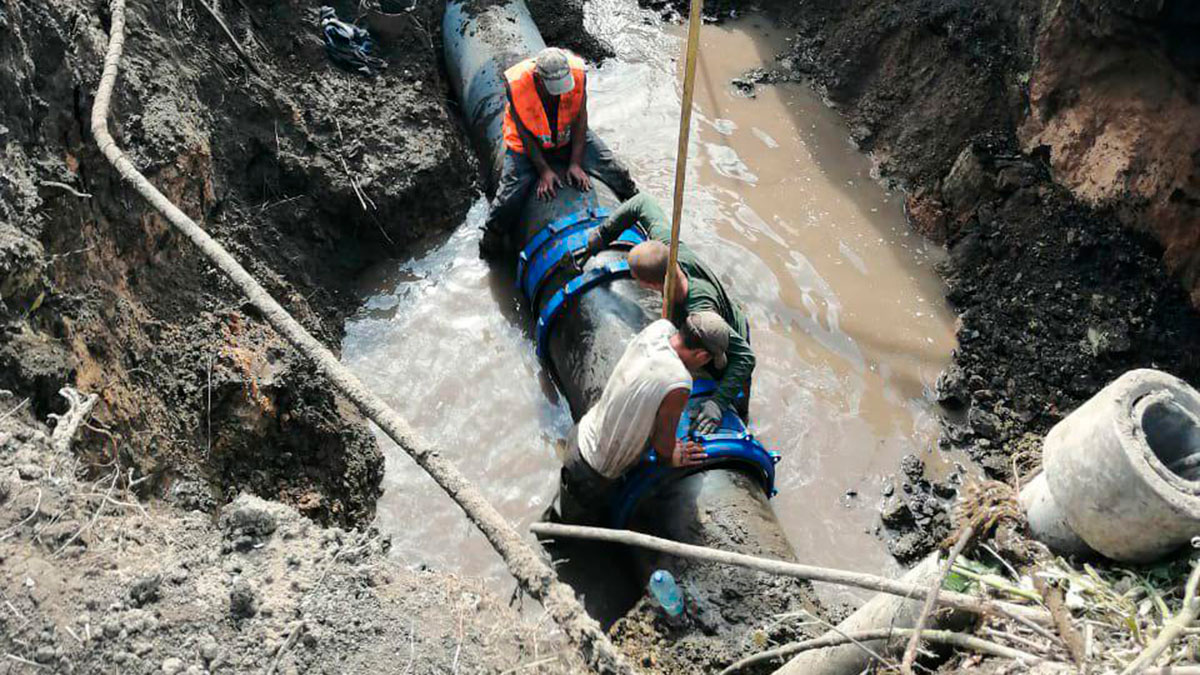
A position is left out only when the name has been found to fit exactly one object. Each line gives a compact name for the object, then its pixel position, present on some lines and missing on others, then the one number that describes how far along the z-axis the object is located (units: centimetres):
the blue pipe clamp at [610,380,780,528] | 383
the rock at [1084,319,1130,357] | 480
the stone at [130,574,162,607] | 235
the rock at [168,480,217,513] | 320
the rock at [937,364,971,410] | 502
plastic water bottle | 341
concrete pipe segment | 180
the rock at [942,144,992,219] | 575
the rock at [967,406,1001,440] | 485
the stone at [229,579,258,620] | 240
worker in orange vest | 500
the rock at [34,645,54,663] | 214
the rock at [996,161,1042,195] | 552
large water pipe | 351
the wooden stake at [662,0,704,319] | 363
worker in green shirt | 398
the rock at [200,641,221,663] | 229
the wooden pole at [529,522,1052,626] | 200
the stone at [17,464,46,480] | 251
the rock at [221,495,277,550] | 270
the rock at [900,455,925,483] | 469
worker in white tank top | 346
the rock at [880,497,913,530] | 446
